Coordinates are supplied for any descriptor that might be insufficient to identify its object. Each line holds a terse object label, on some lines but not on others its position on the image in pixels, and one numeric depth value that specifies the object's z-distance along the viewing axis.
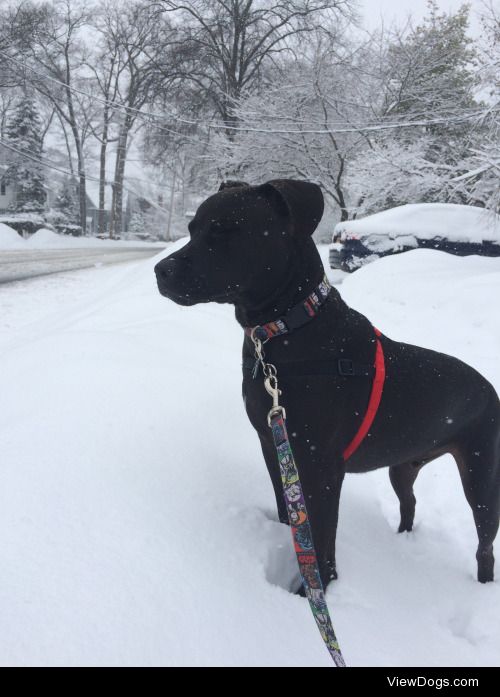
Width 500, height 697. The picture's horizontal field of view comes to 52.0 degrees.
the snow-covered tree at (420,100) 16.69
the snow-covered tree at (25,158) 35.50
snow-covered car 9.72
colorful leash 1.37
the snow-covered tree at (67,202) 42.56
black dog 1.86
